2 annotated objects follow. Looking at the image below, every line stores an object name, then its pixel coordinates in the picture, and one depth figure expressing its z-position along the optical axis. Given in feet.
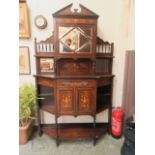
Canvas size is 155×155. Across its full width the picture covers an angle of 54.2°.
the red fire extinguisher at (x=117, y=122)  8.00
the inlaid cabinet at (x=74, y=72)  6.73
